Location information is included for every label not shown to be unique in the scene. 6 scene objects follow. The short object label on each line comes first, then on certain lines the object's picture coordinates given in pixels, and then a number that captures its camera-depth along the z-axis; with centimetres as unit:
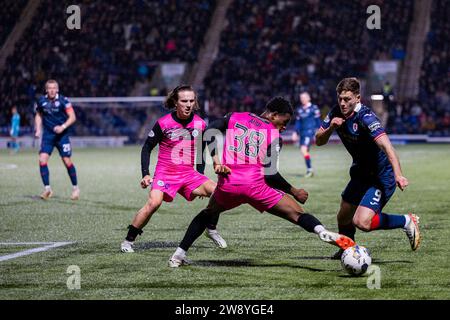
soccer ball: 1783
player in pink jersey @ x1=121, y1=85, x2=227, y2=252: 2162
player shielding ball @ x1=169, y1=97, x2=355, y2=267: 1861
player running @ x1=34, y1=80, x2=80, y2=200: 3541
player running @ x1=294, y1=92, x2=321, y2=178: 5091
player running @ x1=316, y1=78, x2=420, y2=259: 1922
